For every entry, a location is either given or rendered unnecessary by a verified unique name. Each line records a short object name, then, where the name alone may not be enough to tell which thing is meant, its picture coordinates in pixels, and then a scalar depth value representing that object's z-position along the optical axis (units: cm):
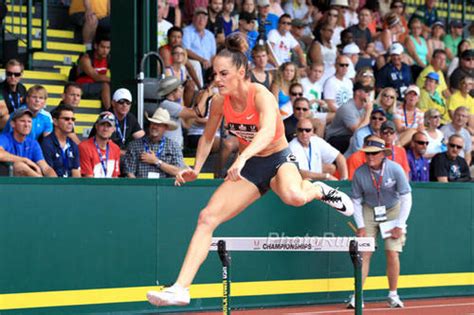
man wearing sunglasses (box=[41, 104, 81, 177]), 1243
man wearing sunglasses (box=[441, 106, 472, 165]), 1703
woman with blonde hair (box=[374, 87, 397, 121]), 1639
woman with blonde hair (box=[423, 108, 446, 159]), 1661
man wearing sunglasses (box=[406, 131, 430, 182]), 1577
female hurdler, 853
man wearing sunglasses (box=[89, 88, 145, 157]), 1351
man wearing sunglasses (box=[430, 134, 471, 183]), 1602
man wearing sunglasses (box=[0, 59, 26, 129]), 1333
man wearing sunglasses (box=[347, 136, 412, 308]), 1419
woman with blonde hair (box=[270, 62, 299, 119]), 1563
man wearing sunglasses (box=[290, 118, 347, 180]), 1427
